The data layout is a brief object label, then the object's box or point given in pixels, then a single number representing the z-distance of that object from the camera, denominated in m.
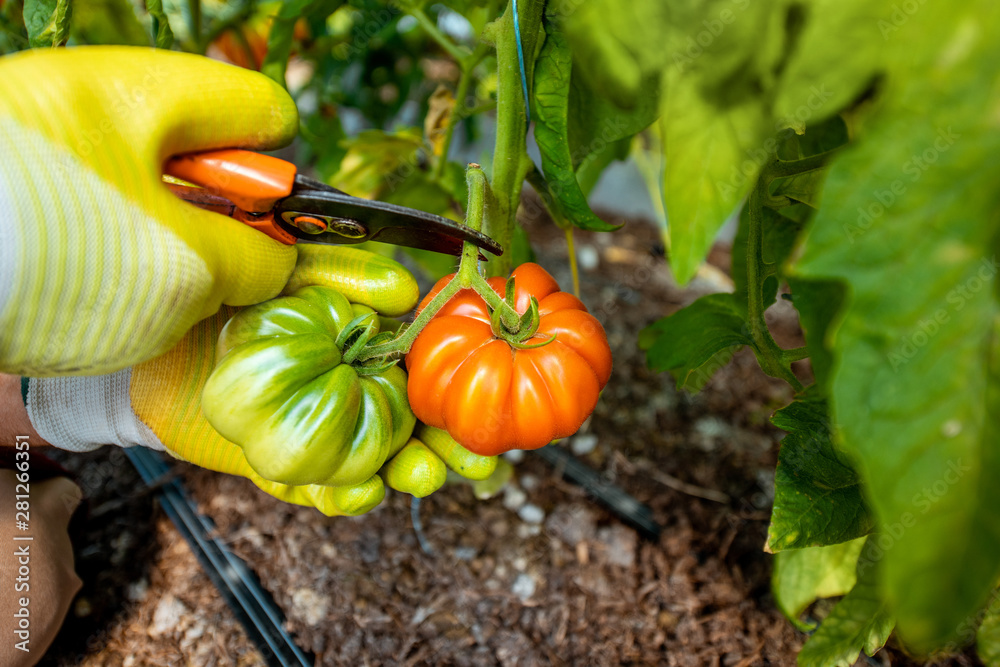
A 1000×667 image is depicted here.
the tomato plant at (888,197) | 0.28
